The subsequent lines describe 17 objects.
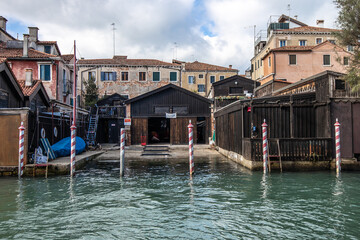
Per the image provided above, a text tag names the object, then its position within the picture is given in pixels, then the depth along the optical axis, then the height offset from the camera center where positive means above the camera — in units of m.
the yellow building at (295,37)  43.01 +12.62
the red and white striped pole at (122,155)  12.11 -0.83
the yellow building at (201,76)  49.34 +8.64
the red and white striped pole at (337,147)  12.23 -0.60
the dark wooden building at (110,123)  33.69 +1.04
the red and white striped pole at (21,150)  11.74 -0.60
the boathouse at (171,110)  28.52 +1.99
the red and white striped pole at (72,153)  11.76 -0.73
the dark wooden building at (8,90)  15.76 +2.26
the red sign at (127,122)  27.81 +0.91
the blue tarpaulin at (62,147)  15.74 -0.70
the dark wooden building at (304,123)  13.14 +0.35
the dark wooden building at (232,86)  39.19 +5.59
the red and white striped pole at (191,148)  11.79 -0.57
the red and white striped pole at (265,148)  12.37 -0.62
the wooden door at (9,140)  12.18 -0.25
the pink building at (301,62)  36.28 +7.82
